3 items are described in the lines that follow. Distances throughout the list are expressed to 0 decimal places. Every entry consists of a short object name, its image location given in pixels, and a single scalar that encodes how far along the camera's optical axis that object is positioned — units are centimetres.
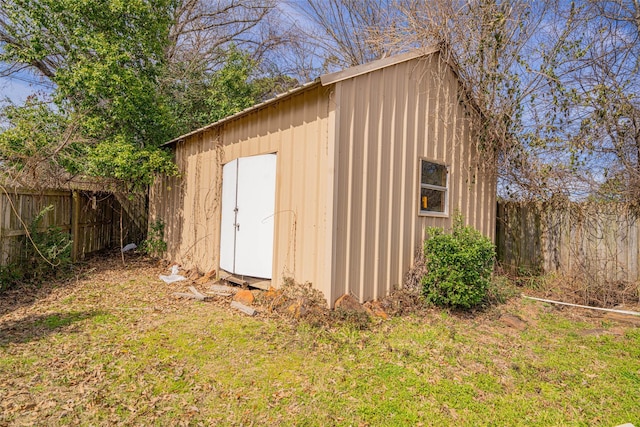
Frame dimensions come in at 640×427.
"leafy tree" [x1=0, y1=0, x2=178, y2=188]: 728
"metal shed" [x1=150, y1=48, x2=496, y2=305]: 494
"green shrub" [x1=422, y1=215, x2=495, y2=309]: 520
